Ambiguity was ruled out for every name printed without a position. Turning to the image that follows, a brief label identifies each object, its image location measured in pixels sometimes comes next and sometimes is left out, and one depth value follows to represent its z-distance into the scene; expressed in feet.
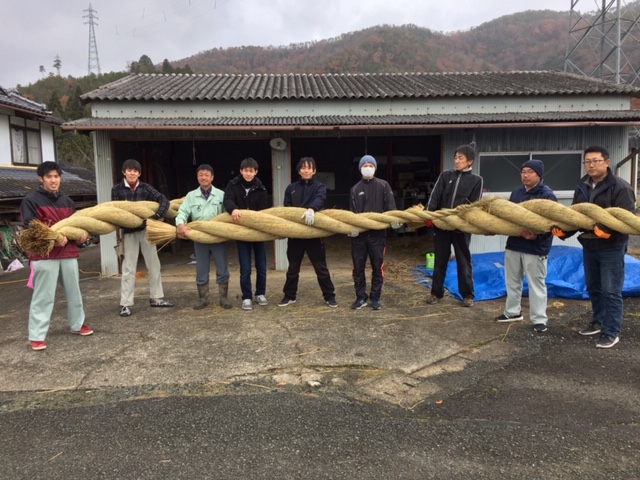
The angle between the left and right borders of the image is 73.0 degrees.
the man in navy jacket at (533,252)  12.76
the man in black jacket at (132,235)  14.76
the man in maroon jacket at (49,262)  11.65
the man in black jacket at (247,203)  14.51
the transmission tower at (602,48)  58.80
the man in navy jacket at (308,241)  14.58
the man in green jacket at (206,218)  14.64
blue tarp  16.48
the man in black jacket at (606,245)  11.48
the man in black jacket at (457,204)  14.64
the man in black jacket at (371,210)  14.66
